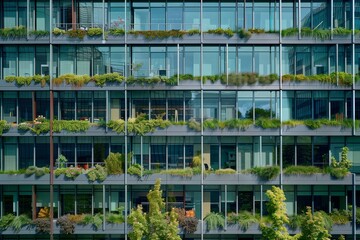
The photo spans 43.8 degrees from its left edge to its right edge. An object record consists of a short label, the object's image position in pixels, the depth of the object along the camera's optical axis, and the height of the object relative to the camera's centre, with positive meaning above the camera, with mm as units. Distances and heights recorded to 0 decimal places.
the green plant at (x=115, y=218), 30594 -6814
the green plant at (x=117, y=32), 31250 +6037
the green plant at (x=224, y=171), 30656 -3668
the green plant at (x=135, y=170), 30672 -3548
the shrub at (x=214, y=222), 30172 -7030
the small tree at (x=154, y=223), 26234 -6237
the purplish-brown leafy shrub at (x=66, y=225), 30156 -7169
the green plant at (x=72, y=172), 30656 -3685
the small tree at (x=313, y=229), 25062 -6312
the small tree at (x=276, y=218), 25361 -5713
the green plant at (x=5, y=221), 30625 -7011
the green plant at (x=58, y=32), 31312 +6094
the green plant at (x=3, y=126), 31234 -467
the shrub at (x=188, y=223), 29875 -7024
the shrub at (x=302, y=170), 30719 -3635
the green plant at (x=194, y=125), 30922 -493
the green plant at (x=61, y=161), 31656 -2982
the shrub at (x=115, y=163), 30883 -3074
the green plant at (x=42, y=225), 30297 -7186
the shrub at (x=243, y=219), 30142 -6879
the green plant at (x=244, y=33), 30931 +5840
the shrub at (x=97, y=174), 30500 -3779
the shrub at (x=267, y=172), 30469 -3728
